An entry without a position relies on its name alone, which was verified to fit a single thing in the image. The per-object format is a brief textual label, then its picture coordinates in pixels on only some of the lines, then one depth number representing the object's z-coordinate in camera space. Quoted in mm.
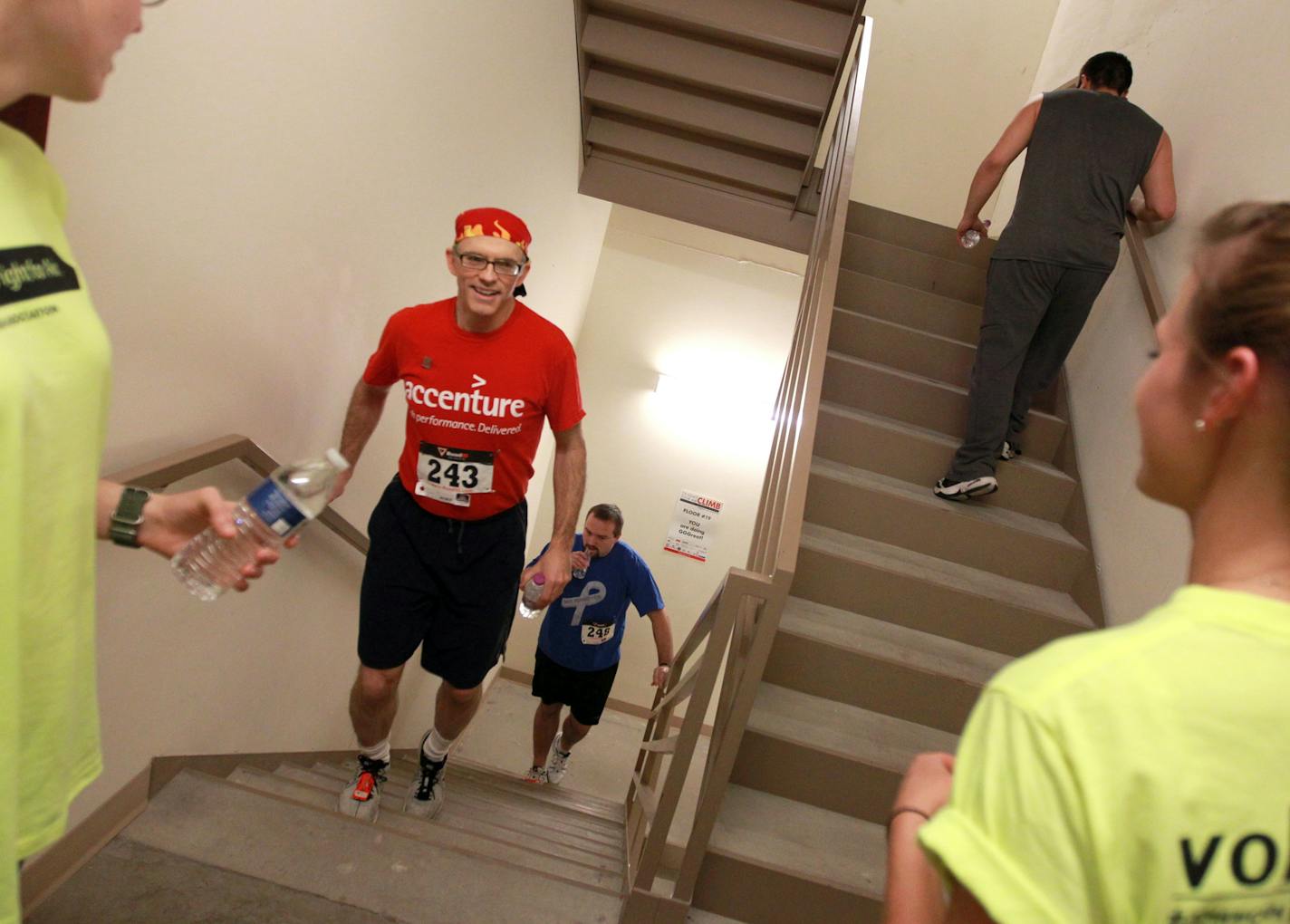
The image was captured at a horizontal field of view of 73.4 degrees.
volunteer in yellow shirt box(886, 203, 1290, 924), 530
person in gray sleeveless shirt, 2986
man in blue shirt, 4188
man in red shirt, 2260
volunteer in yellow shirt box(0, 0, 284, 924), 741
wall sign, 6211
